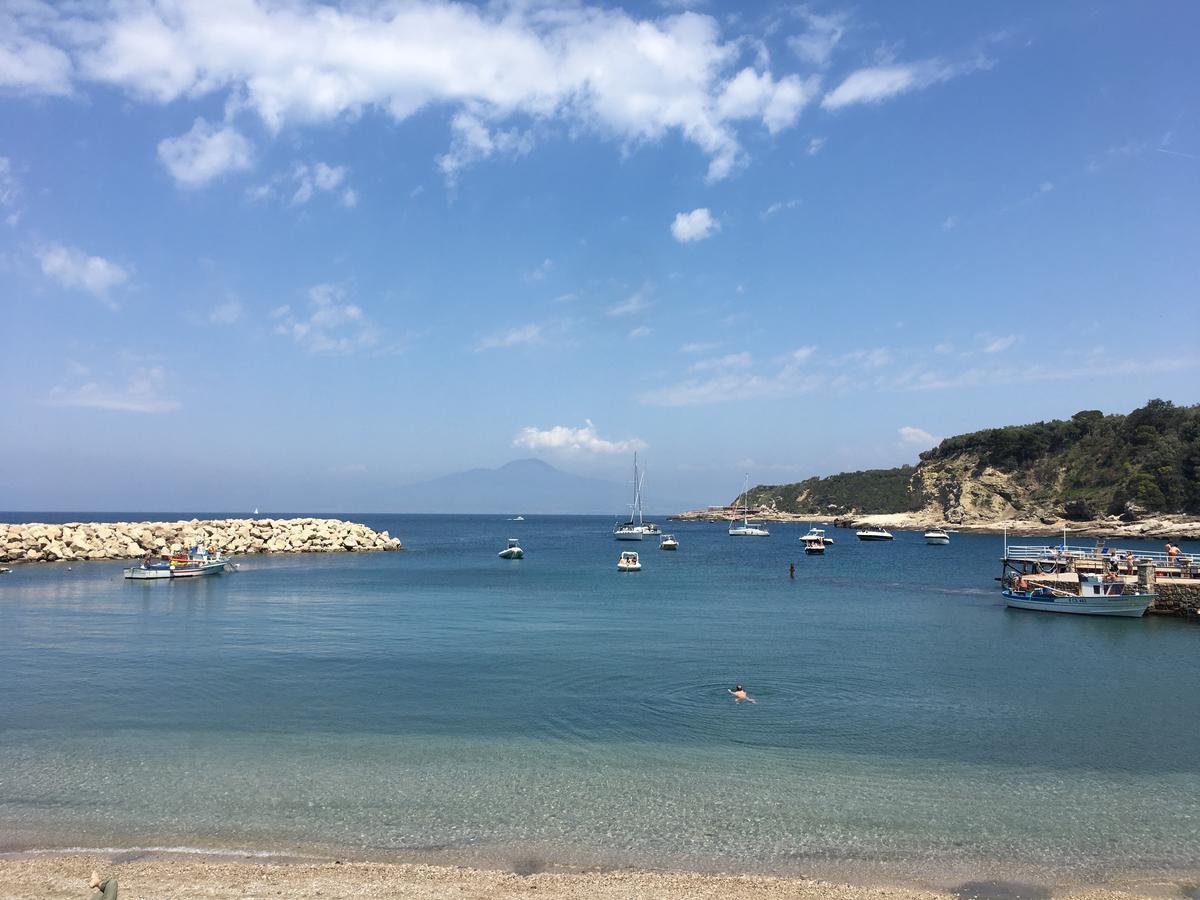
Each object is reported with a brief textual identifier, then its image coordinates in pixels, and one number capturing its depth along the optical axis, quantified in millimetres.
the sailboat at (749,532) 145500
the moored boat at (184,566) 55344
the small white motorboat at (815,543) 96750
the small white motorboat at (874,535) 130250
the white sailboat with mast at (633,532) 135000
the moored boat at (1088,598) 40125
